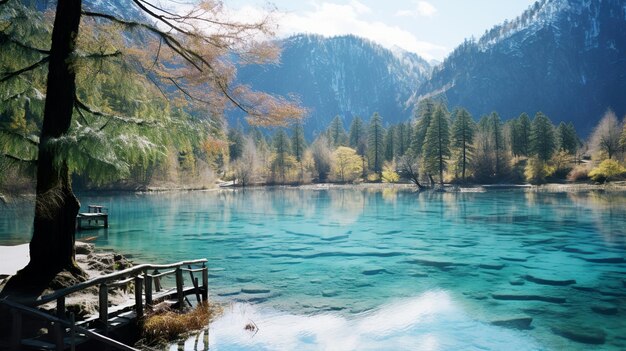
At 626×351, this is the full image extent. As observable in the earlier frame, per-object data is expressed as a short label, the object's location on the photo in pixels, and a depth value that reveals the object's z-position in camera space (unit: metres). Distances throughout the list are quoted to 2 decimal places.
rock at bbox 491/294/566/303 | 13.88
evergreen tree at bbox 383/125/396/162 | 105.94
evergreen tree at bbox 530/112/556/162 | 80.81
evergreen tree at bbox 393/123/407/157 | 107.00
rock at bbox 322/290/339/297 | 14.59
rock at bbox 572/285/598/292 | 14.93
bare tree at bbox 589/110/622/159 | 80.81
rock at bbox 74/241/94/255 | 14.34
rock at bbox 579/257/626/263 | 19.08
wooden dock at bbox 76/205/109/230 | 29.60
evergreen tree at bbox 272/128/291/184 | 99.94
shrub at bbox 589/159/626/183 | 69.19
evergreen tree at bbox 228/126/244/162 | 115.06
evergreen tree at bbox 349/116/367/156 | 117.00
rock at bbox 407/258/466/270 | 19.05
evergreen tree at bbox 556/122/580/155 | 86.31
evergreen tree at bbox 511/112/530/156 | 92.69
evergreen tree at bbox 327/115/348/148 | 121.03
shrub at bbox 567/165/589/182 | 75.62
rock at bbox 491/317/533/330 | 11.65
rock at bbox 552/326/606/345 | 10.65
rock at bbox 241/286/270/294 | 14.67
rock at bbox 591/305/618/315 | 12.54
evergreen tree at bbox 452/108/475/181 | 80.44
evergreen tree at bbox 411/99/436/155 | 92.19
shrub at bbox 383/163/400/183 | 94.63
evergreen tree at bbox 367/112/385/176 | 104.00
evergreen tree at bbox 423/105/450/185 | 79.94
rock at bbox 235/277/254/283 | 16.17
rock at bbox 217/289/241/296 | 14.29
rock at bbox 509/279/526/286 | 15.99
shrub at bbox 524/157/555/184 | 77.12
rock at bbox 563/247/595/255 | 21.10
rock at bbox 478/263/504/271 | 18.47
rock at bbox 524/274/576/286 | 15.96
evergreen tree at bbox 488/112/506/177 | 82.81
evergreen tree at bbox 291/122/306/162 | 106.27
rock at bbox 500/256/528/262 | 19.92
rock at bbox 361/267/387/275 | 17.86
